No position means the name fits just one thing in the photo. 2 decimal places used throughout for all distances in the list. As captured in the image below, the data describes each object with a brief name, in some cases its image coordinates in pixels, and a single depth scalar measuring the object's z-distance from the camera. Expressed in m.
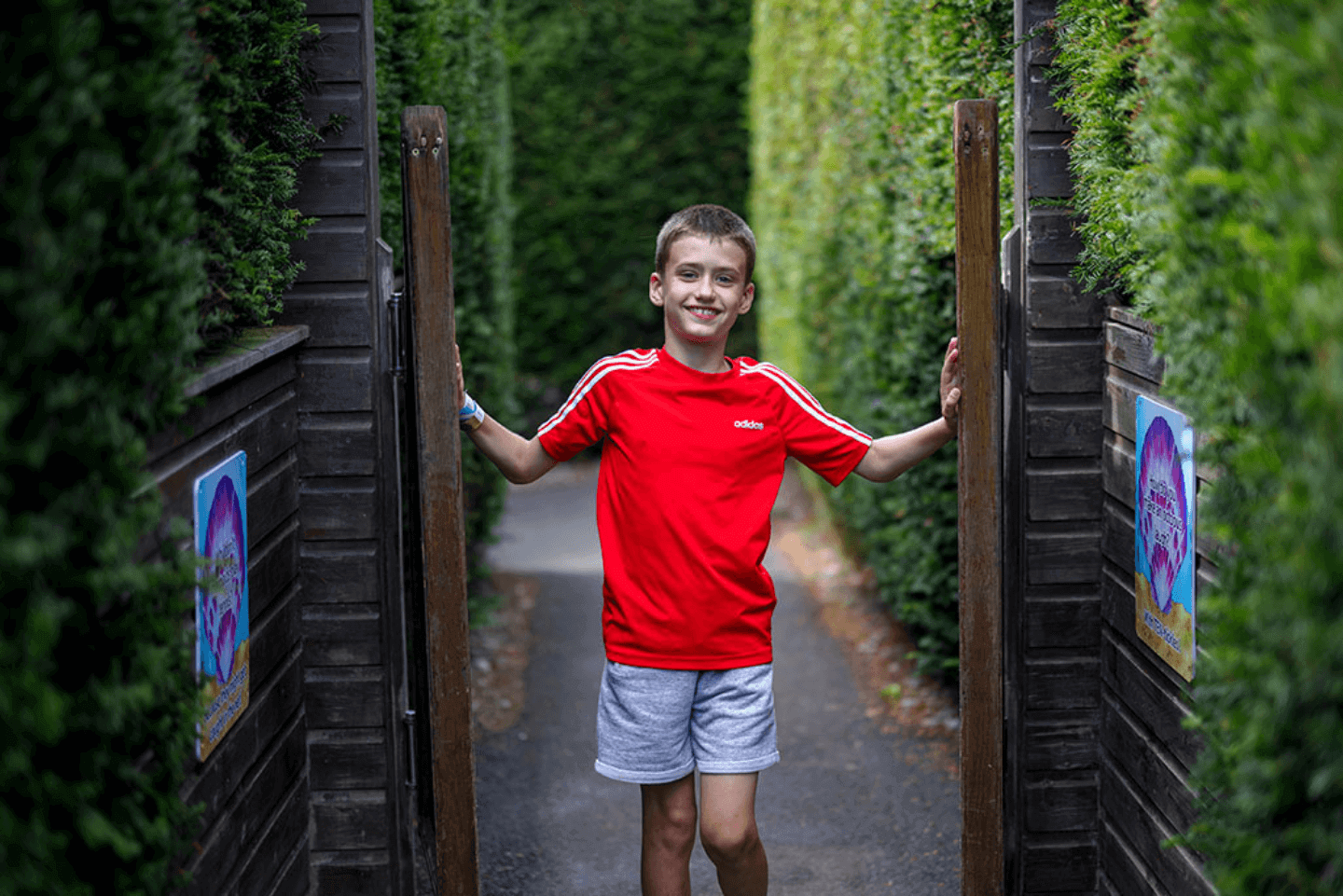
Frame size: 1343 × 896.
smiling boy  3.14
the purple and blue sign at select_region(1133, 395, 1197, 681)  2.76
